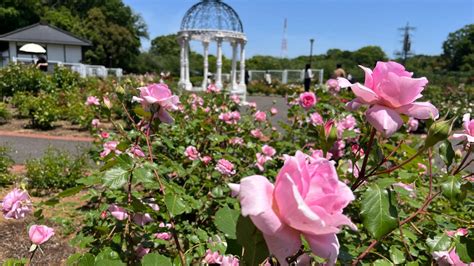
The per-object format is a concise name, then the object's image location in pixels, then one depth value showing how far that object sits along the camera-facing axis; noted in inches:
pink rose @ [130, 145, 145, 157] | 49.7
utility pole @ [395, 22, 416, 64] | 1422.2
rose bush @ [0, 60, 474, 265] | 17.9
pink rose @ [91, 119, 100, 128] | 120.4
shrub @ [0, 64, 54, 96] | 376.8
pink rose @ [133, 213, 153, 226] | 51.0
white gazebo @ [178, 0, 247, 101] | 535.5
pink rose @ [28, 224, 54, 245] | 41.0
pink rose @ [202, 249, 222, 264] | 44.3
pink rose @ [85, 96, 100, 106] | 100.7
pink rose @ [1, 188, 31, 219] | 44.6
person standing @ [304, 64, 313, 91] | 463.5
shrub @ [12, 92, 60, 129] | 291.3
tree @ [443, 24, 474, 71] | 2034.8
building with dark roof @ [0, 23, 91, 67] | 978.7
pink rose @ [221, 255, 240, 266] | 31.9
